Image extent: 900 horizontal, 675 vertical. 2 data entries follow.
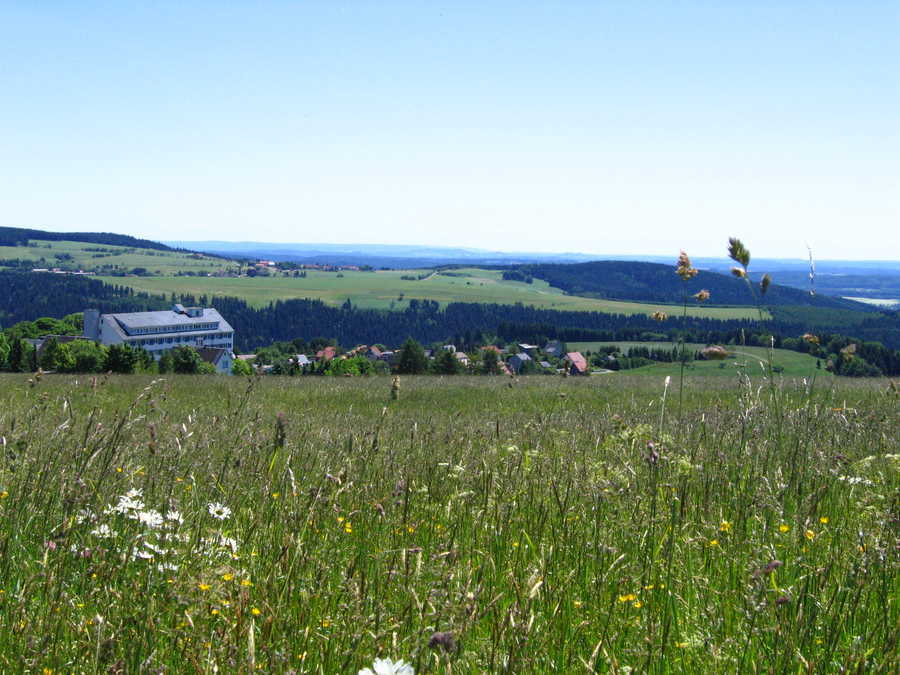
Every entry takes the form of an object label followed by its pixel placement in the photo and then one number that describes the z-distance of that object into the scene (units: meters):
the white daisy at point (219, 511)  2.92
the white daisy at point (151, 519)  2.90
